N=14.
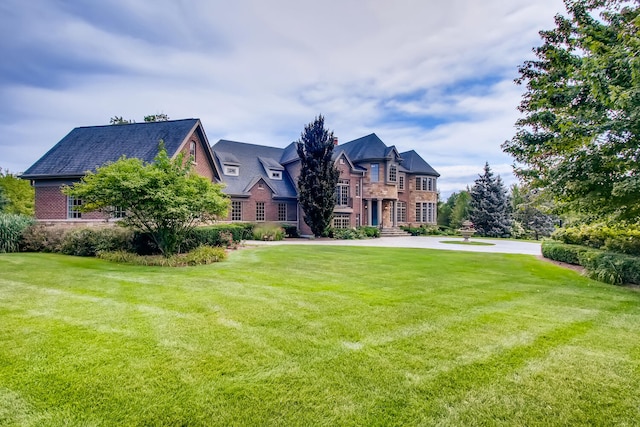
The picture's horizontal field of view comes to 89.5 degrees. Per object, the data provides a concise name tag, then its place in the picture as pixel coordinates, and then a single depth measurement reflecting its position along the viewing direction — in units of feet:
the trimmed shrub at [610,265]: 26.76
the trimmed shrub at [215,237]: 44.60
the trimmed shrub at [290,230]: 84.58
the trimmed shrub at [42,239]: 42.73
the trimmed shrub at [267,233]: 73.77
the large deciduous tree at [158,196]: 34.76
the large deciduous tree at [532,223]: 99.53
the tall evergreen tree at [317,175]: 77.56
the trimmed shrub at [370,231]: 87.10
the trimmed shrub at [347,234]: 81.00
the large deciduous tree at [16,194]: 95.15
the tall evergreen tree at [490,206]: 99.25
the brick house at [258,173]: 62.03
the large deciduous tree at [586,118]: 22.95
